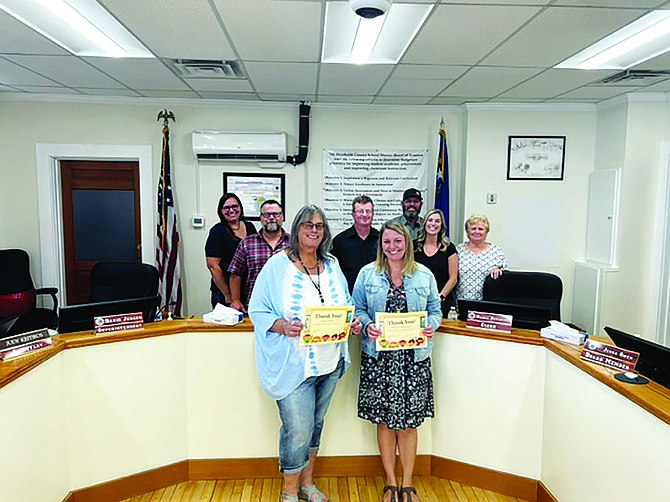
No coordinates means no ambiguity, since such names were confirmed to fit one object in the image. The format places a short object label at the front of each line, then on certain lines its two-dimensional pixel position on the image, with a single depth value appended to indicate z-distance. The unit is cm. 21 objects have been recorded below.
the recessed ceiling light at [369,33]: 231
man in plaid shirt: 280
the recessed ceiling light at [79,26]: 232
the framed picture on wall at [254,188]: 440
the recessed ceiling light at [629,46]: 252
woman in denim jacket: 212
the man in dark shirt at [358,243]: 299
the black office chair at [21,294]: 380
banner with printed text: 448
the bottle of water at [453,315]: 255
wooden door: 443
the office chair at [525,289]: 303
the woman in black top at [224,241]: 324
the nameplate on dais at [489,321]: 228
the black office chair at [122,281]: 350
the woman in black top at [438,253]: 293
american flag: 422
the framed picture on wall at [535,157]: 439
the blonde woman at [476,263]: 310
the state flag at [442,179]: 443
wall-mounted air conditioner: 426
